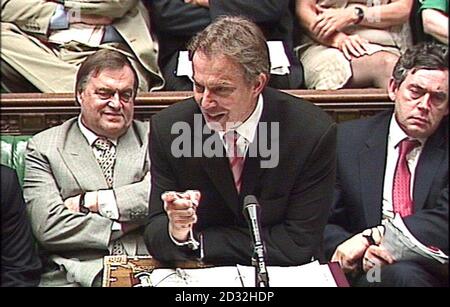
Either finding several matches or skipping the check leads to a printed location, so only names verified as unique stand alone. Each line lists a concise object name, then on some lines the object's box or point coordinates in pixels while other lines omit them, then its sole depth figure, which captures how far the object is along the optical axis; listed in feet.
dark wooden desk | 13.57
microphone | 12.47
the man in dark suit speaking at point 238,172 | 13.60
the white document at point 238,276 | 13.46
